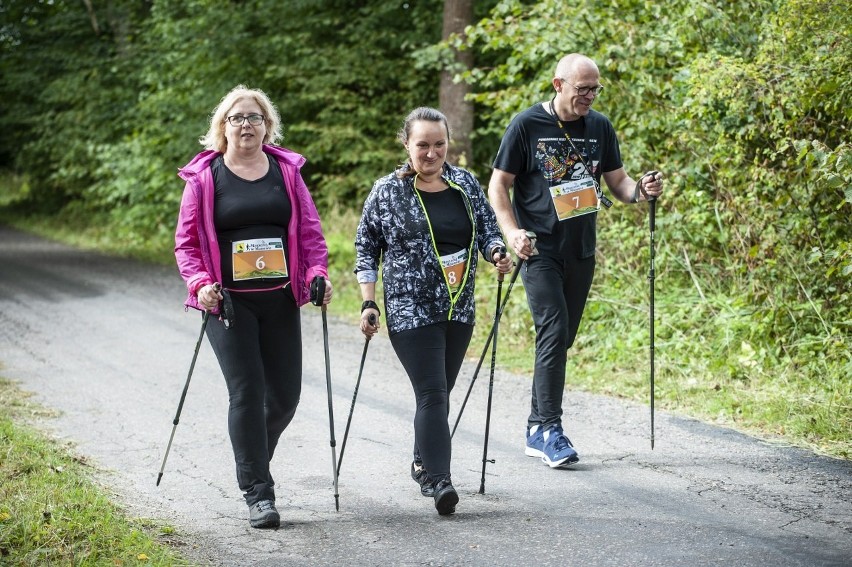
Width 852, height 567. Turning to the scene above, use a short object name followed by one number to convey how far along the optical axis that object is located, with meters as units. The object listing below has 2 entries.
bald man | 11.44
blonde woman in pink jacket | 9.48
